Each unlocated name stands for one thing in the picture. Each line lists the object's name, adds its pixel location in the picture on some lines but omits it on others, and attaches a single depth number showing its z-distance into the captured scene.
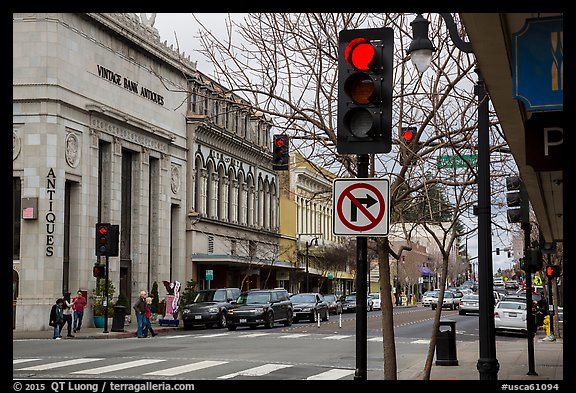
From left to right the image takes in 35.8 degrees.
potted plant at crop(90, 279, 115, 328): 41.44
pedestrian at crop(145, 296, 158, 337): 34.28
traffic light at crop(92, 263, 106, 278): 35.25
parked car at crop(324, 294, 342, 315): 57.76
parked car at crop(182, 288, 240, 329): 40.38
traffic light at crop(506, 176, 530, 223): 15.15
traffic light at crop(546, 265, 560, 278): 27.67
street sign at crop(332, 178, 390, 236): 8.59
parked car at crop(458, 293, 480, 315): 54.97
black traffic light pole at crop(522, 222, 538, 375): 18.20
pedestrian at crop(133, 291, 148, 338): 33.72
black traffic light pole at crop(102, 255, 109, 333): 35.38
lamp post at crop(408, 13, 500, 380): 12.29
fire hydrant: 31.71
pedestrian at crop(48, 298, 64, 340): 33.09
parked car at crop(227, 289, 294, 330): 38.72
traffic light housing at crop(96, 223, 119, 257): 35.00
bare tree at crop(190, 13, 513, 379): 14.57
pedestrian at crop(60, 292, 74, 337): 34.09
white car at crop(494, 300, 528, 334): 35.78
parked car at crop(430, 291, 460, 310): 68.75
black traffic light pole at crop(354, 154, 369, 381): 8.54
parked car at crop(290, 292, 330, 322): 46.56
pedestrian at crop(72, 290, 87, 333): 36.78
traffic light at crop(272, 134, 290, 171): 16.86
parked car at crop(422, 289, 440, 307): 75.64
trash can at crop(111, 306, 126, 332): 36.83
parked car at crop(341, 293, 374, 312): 65.62
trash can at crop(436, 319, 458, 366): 20.55
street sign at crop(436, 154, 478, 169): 16.38
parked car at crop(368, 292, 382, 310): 70.12
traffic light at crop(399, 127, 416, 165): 14.86
